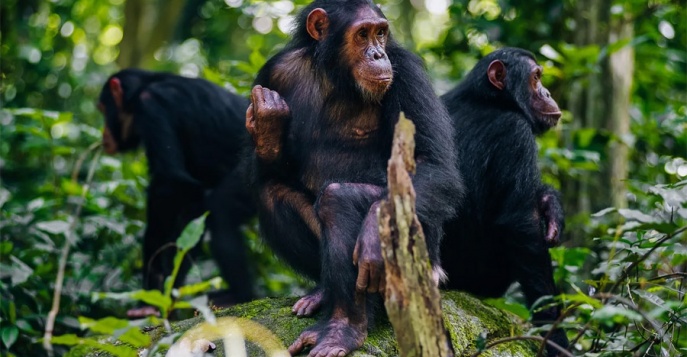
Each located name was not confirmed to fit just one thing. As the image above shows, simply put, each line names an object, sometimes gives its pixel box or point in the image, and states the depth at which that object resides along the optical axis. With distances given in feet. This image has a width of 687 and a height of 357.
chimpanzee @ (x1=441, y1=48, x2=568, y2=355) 37.70
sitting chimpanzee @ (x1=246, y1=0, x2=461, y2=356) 29.68
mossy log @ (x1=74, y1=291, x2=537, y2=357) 30.07
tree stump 22.16
